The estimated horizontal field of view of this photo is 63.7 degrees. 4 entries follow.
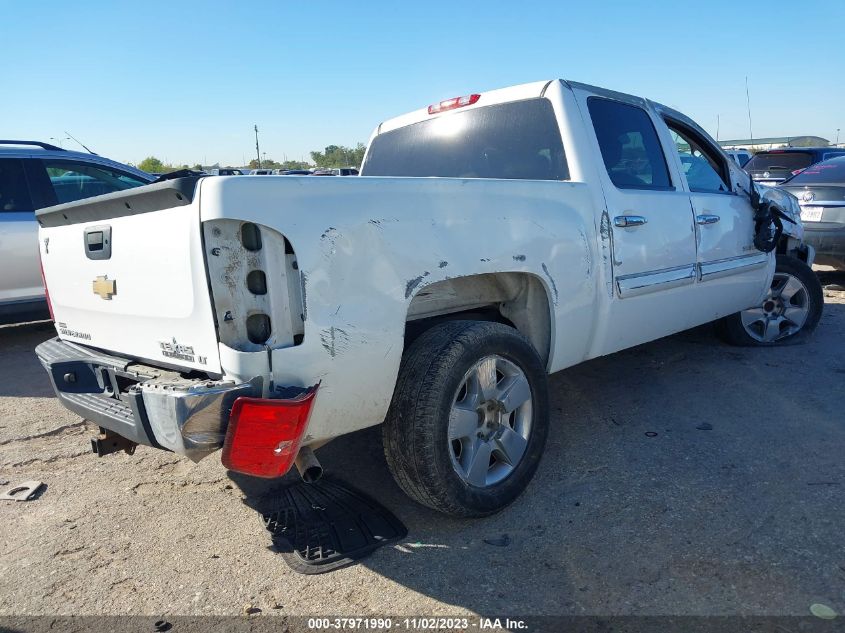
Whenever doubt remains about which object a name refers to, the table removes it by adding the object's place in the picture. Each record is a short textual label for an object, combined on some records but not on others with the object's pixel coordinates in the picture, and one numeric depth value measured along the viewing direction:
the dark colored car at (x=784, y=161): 11.45
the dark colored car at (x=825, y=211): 7.53
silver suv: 6.02
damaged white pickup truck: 2.29
